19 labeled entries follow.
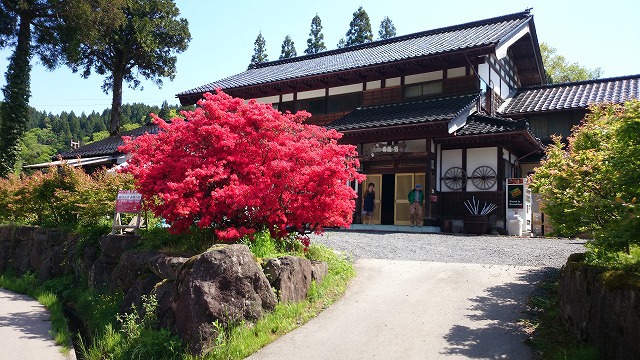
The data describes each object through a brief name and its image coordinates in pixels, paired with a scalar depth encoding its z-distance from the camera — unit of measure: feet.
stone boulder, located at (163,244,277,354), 17.19
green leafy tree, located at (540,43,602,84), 107.34
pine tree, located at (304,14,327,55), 128.16
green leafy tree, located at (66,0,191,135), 82.99
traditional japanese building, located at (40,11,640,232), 48.24
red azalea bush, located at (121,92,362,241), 21.01
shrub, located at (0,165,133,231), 32.09
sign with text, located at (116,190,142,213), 27.63
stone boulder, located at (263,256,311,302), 19.72
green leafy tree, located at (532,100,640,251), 12.84
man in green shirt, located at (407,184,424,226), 48.60
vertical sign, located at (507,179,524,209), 45.19
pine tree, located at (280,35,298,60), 130.21
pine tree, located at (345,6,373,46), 123.03
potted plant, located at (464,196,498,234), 46.34
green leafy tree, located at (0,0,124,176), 59.67
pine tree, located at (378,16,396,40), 125.90
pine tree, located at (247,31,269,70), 131.42
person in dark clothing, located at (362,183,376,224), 51.88
